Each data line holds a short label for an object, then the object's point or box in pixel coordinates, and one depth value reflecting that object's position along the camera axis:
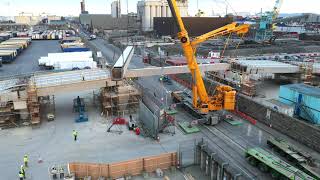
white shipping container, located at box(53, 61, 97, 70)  58.34
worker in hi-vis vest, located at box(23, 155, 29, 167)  22.98
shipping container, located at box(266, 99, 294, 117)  31.03
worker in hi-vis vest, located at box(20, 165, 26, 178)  21.01
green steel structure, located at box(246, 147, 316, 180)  18.97
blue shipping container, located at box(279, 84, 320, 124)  29.75
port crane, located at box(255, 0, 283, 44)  100.76
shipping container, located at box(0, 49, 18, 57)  74.03
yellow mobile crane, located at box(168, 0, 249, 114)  30.14
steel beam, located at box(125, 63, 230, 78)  40.41
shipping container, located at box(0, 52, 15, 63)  68.32
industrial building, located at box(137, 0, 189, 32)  153.62
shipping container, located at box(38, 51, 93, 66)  60.53
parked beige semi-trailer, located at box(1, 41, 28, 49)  93.31
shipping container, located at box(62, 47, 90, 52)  74.84
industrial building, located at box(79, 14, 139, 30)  173.27
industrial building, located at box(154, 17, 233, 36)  125.06
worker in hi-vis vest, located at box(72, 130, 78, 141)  27.86
